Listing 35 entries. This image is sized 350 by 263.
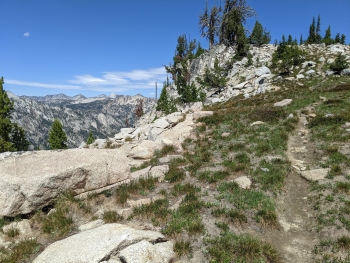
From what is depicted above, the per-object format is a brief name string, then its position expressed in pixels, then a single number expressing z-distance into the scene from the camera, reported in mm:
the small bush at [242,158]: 13616
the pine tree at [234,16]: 64125
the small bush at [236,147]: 15755
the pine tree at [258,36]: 69931
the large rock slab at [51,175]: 8836
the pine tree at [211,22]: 65562
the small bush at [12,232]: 7990
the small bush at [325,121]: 17616
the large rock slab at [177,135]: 18058
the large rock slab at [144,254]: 5879
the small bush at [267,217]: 8298
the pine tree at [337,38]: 73594
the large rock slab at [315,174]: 10969
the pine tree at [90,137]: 49897
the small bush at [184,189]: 10648
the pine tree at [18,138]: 48191
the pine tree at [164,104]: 54094
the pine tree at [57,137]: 50812
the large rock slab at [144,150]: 16986
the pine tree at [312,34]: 79688
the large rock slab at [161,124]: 24538
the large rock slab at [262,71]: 49344
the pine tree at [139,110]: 80062
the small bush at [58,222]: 8242
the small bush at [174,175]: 12094
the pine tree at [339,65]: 39719
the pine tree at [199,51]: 82175
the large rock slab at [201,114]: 25156
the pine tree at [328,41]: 67762
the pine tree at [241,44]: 60281
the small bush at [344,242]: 6788
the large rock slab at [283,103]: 26705
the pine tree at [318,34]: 77112
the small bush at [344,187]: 9422
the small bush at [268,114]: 21511
